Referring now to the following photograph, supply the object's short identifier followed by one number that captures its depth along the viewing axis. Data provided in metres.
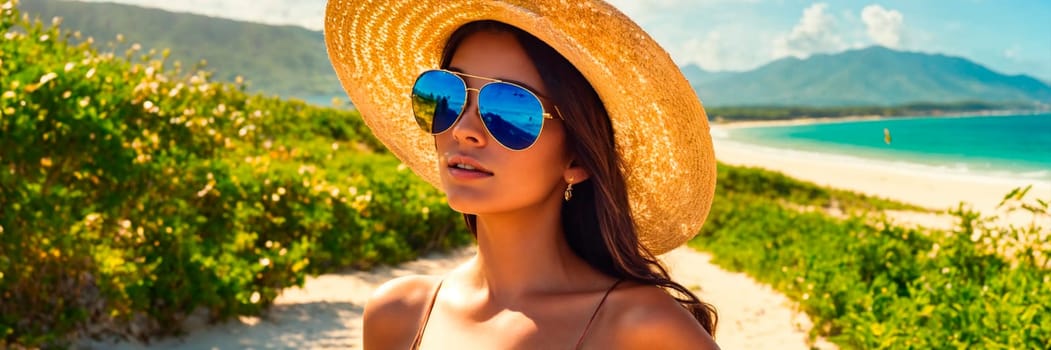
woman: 1.50
